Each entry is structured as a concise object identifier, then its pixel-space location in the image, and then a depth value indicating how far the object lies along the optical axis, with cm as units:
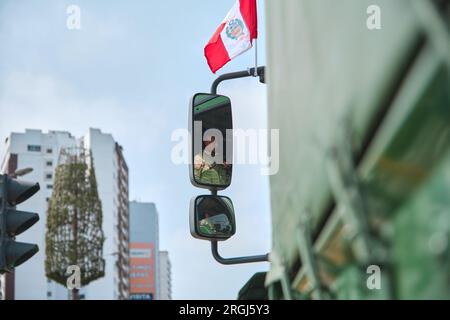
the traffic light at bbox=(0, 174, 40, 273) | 639
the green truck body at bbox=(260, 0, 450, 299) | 139
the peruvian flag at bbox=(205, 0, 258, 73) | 753
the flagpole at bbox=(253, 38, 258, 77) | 594
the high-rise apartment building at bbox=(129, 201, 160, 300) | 15138
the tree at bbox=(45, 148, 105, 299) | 7688
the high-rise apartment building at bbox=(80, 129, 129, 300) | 10681
